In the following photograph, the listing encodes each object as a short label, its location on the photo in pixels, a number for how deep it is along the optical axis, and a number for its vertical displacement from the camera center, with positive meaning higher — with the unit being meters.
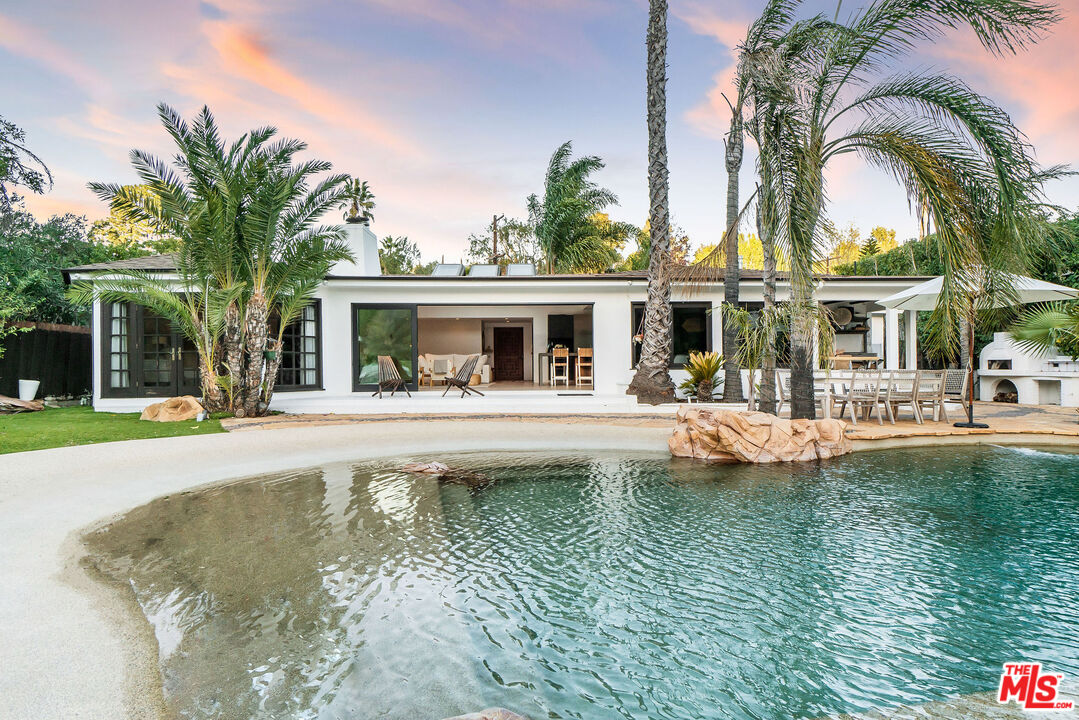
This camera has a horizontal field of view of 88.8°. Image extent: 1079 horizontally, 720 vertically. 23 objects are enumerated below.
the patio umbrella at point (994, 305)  8.80 +1.31
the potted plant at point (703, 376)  11.84 -0.19
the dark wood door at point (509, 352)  22.67 +0.65
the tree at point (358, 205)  15.45 +4.79
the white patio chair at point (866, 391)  9.15 -0.42
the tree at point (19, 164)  14.91 +5.67
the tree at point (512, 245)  31.42 +7.33
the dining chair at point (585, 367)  16.47 +0.02
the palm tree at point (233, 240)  9.51 +2.35
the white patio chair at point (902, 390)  9.11 -0.40
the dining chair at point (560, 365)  16.30 +0.08
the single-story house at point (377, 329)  12.08 +0.93
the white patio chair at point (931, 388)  9.16 -0.37
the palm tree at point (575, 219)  20.25 +5.56
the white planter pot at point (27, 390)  12.66 -0.47
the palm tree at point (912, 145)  6.86 +3.06
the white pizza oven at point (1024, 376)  11.41 -0.23
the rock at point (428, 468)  6.68 -1.23
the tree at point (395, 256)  32.81 +6.86
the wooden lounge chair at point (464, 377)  12.43 -0.21
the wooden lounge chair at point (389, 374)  12.47 -0.13
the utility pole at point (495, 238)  27.32 +6.79
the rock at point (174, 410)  9.90 -0.75
